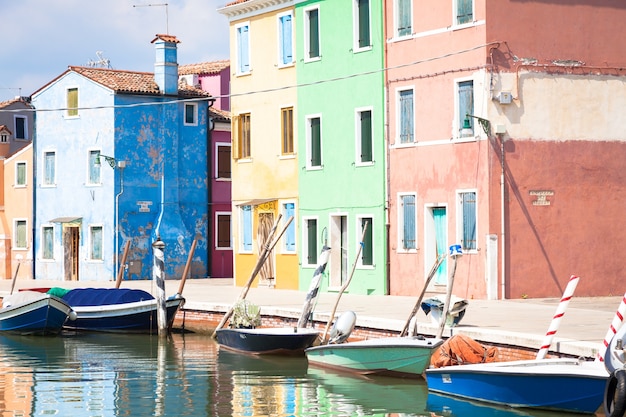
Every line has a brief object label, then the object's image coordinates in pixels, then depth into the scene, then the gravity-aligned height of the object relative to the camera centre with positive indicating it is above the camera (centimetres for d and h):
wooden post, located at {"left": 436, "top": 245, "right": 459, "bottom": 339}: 2092 -109
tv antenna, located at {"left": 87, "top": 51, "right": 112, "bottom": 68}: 5400 +748
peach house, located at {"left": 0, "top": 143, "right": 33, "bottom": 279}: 4875 +111
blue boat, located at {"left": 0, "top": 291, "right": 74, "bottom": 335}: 3047 -166
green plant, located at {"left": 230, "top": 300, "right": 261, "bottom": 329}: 2673 -155
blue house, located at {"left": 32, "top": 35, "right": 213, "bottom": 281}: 4466 +255
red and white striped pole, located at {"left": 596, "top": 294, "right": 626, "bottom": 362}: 1730 -114
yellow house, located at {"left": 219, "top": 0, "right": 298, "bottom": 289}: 3691 +308
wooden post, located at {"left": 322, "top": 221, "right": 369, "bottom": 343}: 2434 -152
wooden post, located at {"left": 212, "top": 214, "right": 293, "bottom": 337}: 2765 -84
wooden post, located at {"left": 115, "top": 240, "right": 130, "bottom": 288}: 3344 -73
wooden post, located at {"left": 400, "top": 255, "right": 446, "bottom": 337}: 2153 -114
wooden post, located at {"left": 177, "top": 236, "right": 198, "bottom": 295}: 3025 -84
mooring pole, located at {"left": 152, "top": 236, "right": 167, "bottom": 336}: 2956 -99
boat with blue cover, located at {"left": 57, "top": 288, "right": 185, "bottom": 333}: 3045 -160
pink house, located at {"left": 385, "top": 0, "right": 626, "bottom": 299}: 3005 +216
